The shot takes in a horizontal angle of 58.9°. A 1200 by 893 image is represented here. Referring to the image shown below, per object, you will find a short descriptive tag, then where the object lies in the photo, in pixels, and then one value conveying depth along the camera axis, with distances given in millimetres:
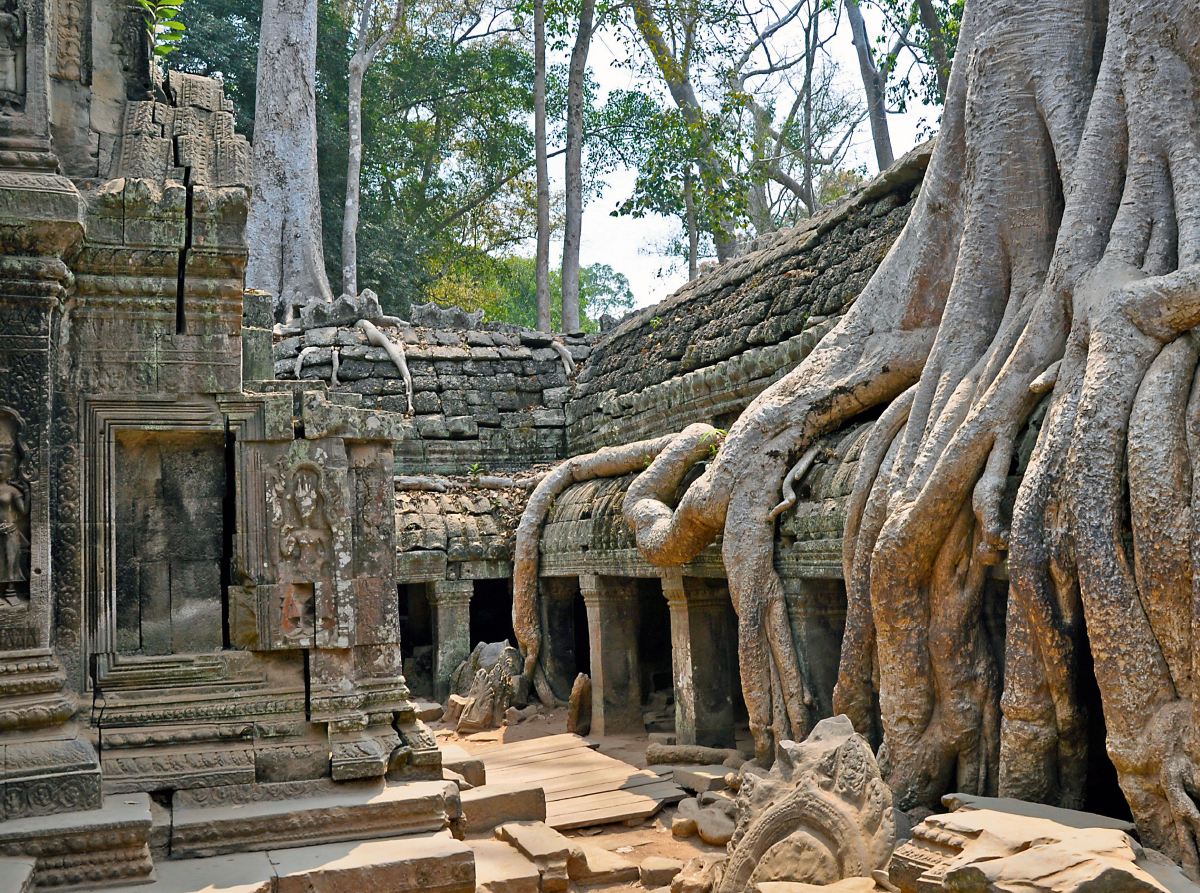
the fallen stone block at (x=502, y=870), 4379
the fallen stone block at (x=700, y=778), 6551
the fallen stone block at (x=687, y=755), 7059
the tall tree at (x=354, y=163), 17375
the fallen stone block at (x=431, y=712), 9550
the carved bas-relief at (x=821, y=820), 4363
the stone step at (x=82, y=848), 3511
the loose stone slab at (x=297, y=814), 3916
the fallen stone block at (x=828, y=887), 4109
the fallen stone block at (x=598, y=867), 5289
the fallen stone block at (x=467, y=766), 5855
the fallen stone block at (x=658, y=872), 5336
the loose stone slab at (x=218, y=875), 3523
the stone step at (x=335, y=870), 3600
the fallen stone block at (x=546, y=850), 4949
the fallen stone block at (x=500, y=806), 5312
